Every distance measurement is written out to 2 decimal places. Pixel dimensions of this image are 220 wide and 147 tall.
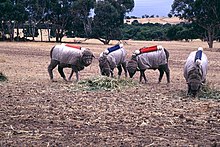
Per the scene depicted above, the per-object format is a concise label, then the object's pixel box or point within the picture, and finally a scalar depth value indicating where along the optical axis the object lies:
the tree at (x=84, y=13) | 72.25
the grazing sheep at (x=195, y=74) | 14.75
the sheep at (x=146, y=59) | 19.01
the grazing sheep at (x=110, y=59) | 19.09
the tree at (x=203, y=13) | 59.19
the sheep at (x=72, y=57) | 18.83
